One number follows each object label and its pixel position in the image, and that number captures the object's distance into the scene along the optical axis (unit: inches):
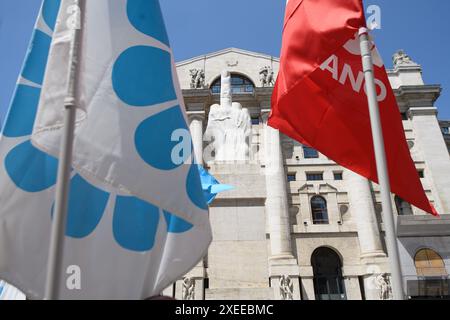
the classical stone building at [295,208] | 813.2
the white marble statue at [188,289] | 956.0
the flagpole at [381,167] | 207.6
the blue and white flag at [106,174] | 211.6
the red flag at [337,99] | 286.5
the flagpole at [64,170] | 157.0
